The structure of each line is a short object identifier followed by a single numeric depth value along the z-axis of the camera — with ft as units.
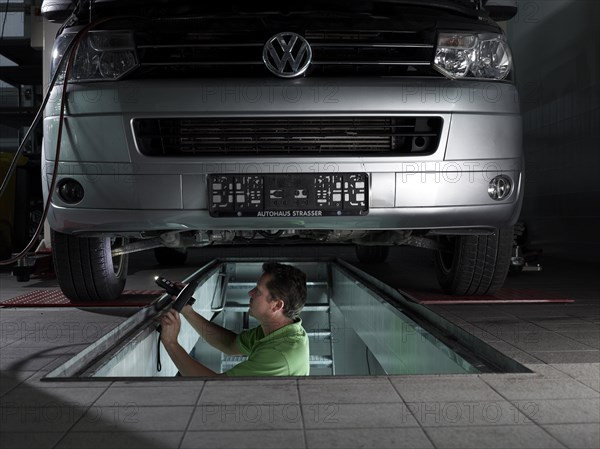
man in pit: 7.89
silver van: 7.26
